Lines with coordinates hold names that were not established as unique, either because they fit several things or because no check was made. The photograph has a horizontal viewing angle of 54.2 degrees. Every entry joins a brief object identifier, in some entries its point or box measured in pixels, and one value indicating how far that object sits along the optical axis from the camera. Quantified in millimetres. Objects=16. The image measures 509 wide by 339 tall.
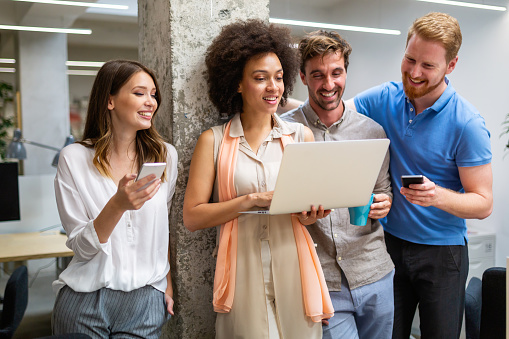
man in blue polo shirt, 1992
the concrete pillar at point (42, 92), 6117
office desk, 3578
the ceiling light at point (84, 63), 7048
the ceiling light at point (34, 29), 6121
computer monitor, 3795
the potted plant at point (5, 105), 6168
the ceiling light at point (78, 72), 7077
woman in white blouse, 1519
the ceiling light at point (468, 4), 4573
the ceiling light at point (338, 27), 4536
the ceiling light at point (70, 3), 5676
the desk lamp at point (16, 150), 4695
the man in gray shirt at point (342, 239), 1853
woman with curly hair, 1613
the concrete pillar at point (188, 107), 1815
